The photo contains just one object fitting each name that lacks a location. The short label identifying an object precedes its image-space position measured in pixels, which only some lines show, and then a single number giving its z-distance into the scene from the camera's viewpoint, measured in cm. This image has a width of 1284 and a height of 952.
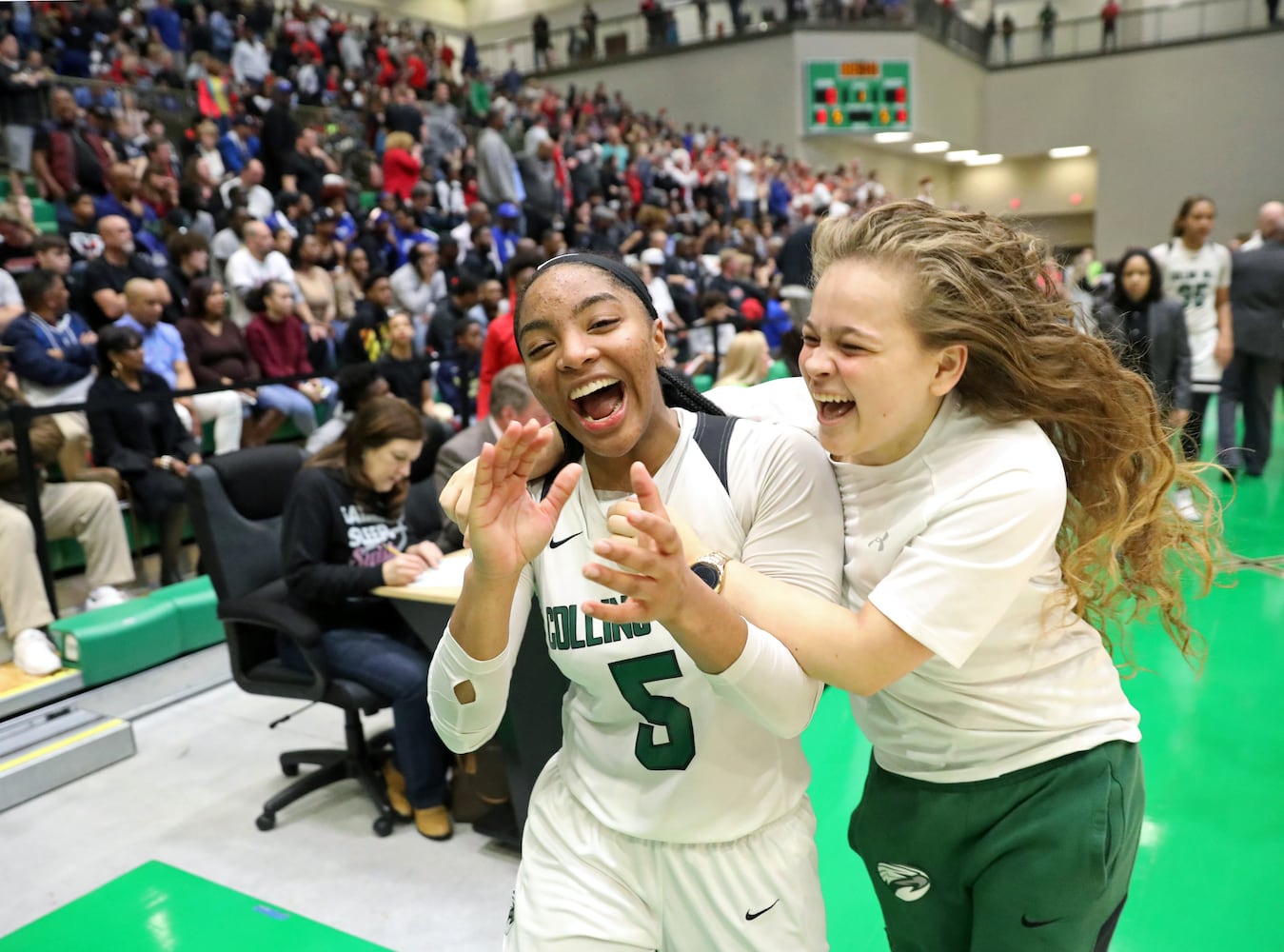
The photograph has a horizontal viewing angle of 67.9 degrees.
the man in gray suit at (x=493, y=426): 344
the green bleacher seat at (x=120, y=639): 376
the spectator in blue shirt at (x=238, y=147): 873
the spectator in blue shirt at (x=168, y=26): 1062
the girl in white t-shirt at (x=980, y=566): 115
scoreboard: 1953
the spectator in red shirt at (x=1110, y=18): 2053
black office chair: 307
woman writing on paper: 304
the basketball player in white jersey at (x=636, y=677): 126
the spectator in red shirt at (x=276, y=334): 609
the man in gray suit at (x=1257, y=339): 586
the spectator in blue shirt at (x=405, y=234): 843
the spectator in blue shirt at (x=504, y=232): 860
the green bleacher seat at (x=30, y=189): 781
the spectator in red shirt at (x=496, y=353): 482
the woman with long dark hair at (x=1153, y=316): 525
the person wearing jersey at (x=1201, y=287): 576
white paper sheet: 284
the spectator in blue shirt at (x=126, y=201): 714
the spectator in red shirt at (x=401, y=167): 955
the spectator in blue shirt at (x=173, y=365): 505
